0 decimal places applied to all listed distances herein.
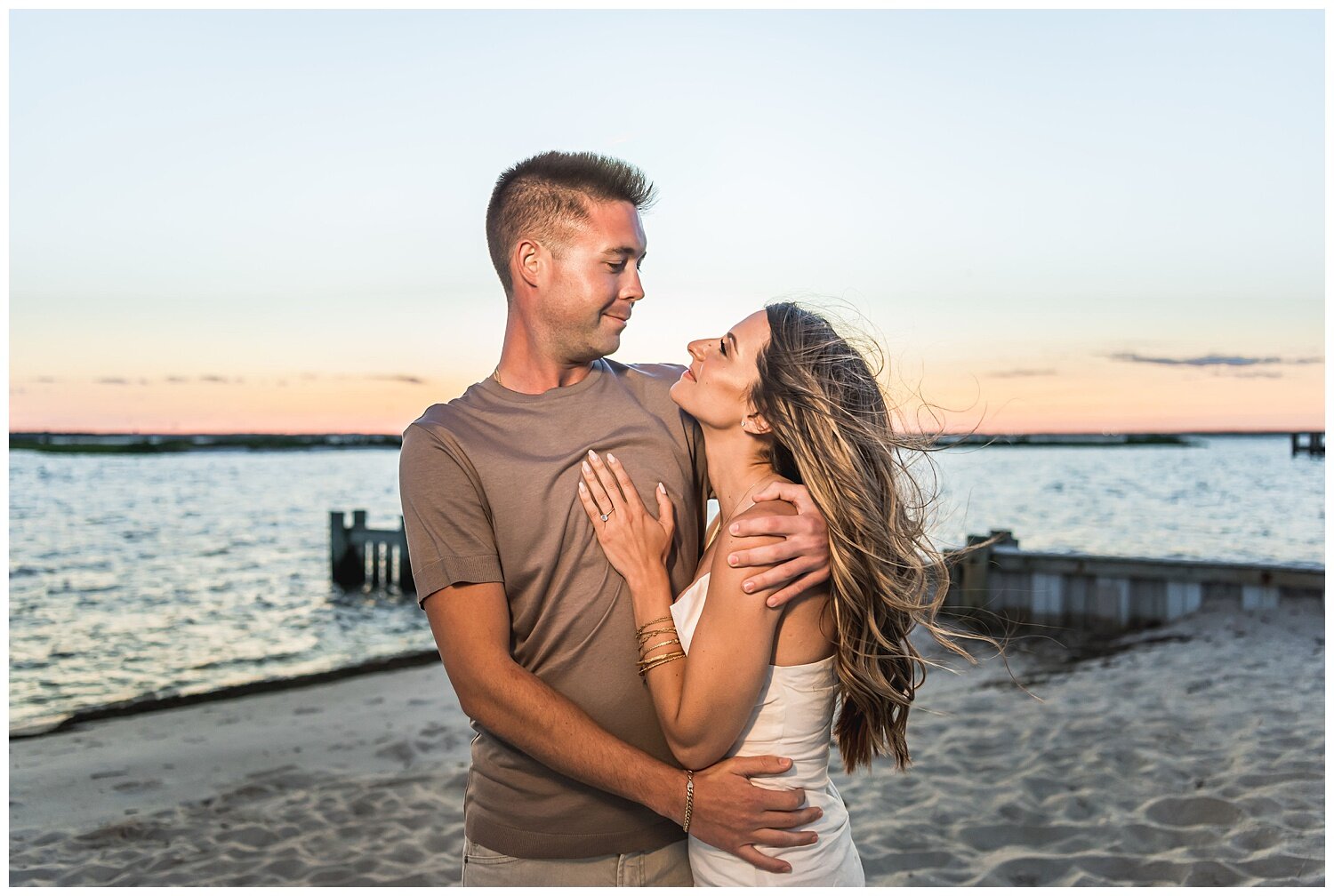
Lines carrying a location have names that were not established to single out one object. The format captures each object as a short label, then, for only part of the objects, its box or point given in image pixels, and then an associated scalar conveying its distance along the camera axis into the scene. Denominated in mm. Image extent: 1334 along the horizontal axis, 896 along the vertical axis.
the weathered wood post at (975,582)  12055
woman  2314
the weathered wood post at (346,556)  17266
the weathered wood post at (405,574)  16469
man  2350
